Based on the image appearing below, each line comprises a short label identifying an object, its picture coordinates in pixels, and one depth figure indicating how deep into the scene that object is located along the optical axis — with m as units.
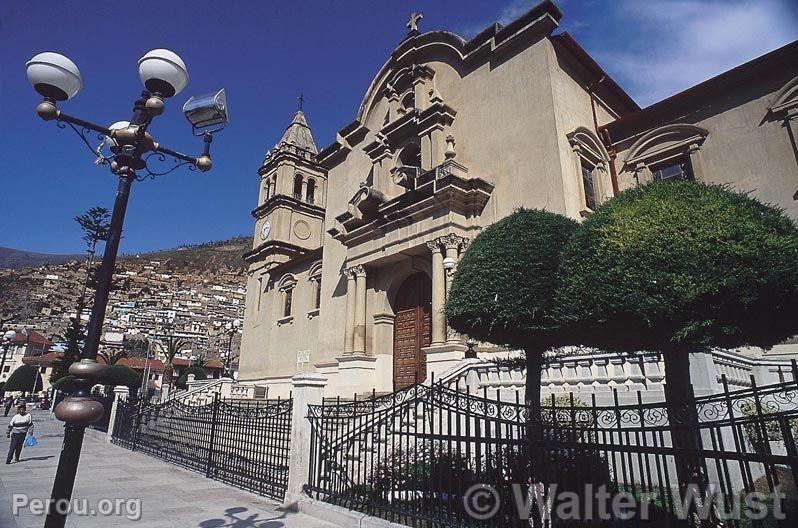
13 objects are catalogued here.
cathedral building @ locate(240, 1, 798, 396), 13.19
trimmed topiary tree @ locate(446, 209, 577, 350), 6.26
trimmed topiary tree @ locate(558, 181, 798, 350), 4.21
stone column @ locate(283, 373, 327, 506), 6.92
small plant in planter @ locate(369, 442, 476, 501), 5.13
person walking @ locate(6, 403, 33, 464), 11.00
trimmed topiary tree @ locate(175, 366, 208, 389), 47.93
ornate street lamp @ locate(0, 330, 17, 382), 24.95
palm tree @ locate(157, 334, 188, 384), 47.62
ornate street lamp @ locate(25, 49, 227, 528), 3.51
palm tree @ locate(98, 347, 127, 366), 45.20
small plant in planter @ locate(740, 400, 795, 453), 7.55
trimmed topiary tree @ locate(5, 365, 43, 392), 51.06
